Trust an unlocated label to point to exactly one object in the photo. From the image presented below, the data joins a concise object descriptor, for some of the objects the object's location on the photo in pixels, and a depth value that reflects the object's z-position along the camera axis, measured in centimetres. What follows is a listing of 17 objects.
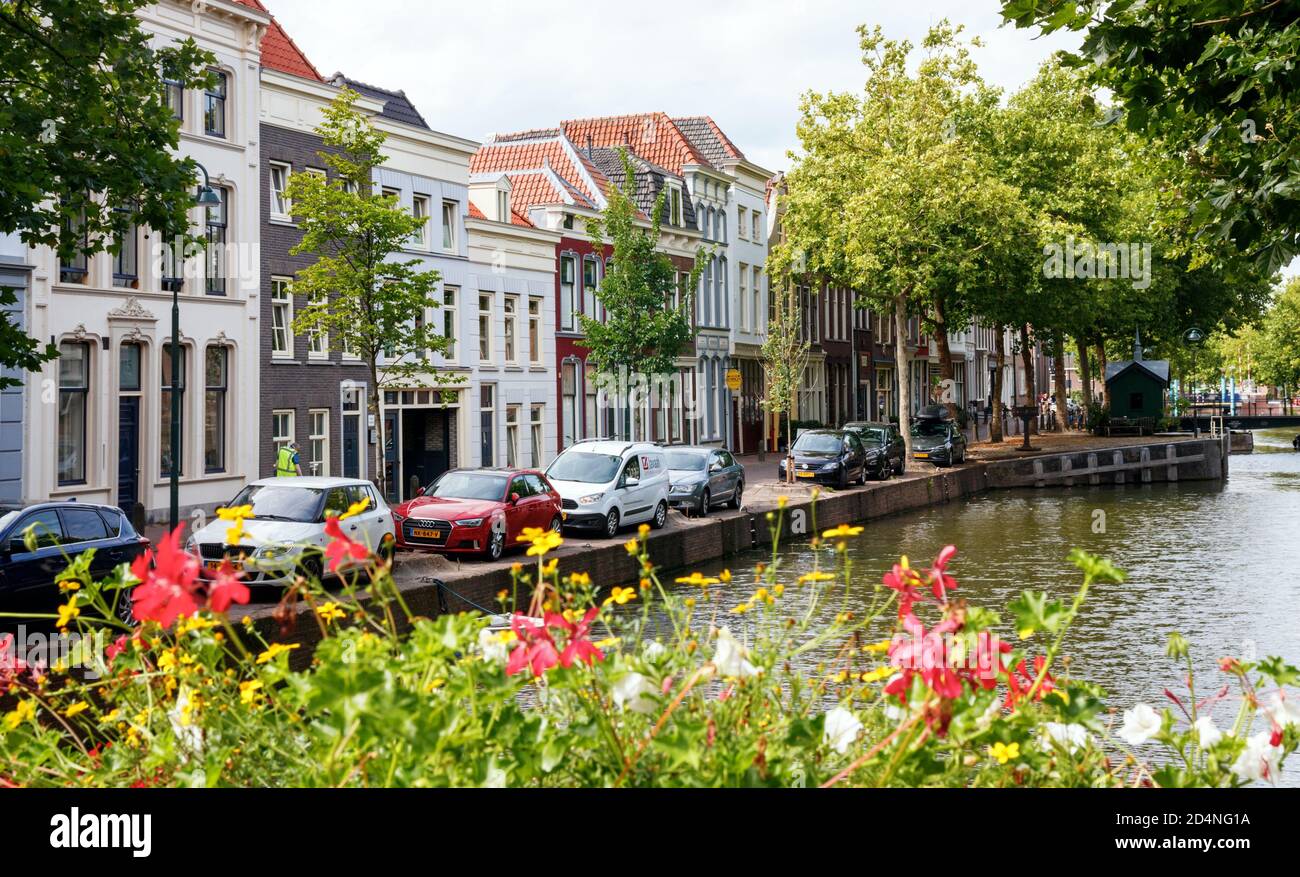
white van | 2609
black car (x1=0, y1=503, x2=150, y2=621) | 1409
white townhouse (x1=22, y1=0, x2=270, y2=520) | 2561
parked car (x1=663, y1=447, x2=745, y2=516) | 3139
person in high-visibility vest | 2586
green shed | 6788
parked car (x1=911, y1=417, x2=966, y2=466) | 4856
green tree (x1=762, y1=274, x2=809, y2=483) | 5225
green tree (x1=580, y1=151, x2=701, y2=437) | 4175
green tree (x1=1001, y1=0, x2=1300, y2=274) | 899
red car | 2170
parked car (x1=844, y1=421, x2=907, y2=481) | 4325
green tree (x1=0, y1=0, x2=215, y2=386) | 1481
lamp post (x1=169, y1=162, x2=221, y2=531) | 2000
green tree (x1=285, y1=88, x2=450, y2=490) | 2502
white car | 1742
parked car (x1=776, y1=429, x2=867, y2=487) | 3906
